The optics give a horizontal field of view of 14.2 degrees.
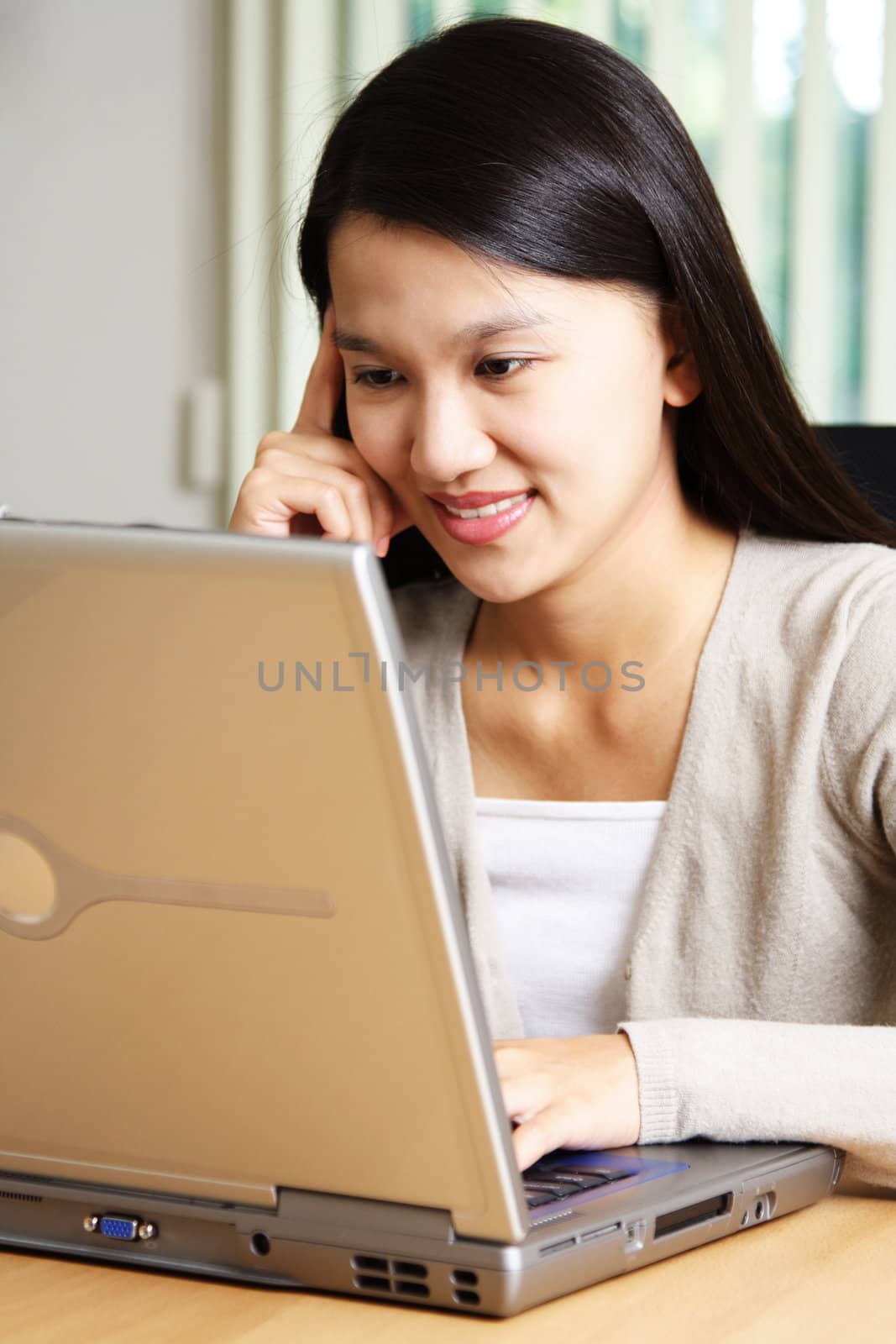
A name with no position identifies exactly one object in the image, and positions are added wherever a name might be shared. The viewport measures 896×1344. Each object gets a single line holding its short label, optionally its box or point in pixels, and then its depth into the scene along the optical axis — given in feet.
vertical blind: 9.85
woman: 5.55
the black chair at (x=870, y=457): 6.20
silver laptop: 4.24
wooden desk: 4.44
